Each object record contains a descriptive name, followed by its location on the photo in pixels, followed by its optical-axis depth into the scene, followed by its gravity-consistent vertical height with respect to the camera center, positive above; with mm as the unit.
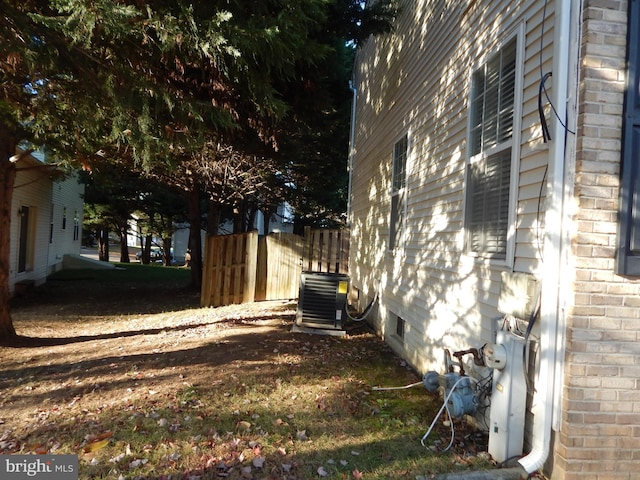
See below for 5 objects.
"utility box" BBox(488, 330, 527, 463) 3057 -1026
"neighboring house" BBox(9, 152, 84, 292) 13078 +73
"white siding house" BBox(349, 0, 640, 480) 2768 +275
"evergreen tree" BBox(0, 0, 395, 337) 4445 +1951
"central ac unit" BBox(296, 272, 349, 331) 7566 -1086
